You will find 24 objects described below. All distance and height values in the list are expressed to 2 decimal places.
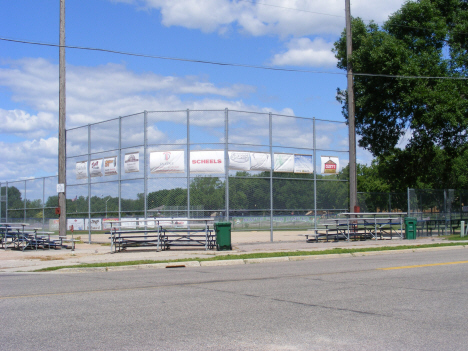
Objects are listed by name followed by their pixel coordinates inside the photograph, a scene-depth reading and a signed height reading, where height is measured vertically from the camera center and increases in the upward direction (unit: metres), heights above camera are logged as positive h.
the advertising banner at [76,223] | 30.81 -1.20
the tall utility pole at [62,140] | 21.17 +2.91
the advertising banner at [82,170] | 25.52 +1.84
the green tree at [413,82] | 26.75 +6.76
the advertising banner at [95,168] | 24.78 +1.87
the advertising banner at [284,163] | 23.14 +1.87
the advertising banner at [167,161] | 21.55 +1.87
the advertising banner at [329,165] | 24.75 +1.85
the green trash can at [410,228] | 23.75 -1.40
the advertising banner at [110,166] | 23.86 +1.92
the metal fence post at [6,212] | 37.12 -0.51
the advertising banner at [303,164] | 23.83 +1.85
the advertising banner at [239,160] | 21.69 +1.90
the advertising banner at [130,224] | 22.12 -0.99
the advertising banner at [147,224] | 21.06 -0.95
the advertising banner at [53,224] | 33.59 -1.38
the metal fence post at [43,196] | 32.92 +0.58
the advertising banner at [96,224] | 25.48 -1.06
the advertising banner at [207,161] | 21.47 +1.85
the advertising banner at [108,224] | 23.52 -0.99
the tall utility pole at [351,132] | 23.83 +3.44
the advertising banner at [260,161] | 22.28 +1.90
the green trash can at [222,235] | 18.06 -1.23
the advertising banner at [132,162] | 22.44 +1.96
